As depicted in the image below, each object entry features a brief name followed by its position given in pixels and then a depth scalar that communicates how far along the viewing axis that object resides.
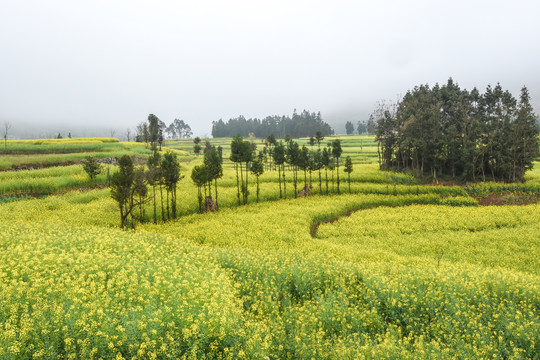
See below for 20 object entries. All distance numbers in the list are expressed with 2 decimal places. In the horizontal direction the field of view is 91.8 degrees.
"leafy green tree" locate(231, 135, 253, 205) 40.97
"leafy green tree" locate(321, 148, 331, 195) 47.15
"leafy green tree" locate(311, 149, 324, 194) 47.05
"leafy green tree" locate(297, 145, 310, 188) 46.47
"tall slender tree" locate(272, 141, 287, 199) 45.09
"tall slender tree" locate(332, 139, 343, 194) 49.60
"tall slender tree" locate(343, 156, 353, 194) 45.91
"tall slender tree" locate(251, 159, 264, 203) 43.47
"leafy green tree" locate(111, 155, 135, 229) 28.03
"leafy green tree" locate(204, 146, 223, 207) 38.00
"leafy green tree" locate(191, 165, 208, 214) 36.00
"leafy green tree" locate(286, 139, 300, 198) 47.06
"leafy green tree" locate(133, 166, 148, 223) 29.55
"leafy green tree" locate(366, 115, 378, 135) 138.77
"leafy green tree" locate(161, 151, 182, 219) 34.12
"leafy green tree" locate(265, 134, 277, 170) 78.51
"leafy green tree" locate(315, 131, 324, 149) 70.44
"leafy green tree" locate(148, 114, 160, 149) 86.88
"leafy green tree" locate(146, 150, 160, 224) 32.28
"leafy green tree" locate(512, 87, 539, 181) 47.56
